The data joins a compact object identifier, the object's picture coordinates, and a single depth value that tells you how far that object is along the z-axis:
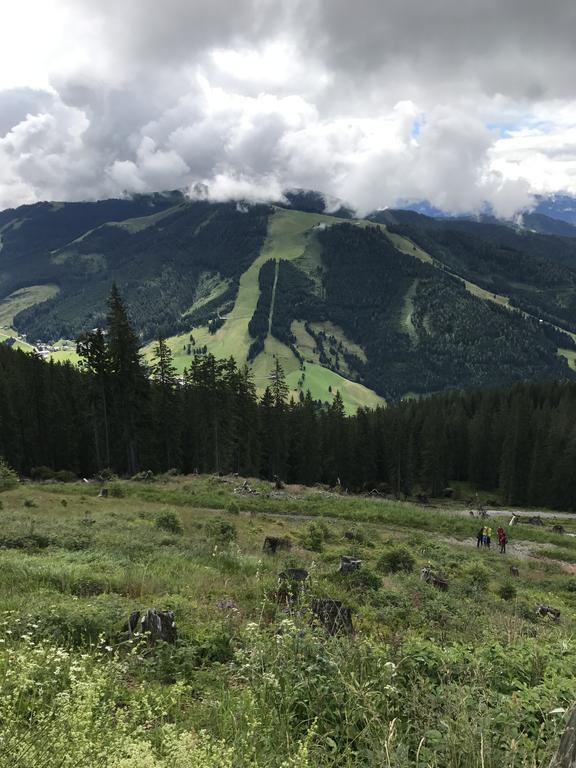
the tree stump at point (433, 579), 17.30
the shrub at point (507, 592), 19.20
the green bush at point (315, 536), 24.05
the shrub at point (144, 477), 44.90
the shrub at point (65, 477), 46.57
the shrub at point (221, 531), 22.38
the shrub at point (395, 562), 20.48
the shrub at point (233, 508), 34.07
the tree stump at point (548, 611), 15.58
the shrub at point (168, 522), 23.56
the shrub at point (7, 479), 34.11
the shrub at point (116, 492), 36.29
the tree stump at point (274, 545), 20.29
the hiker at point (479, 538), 34.04
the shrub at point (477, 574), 20.50
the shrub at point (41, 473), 47.72
